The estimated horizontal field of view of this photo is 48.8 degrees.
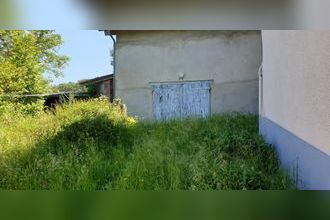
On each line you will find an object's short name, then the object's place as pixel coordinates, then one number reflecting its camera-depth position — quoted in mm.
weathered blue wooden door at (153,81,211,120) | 7180
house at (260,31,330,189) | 2414
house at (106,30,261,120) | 7273
